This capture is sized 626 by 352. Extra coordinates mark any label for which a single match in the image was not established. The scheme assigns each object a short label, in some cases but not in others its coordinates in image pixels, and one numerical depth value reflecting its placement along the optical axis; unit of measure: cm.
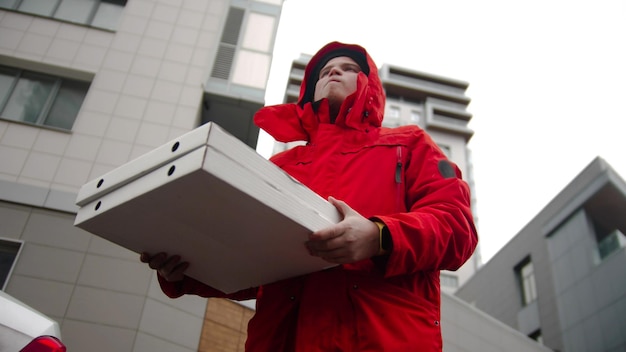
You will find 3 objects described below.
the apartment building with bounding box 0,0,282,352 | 642
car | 200
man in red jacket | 133
